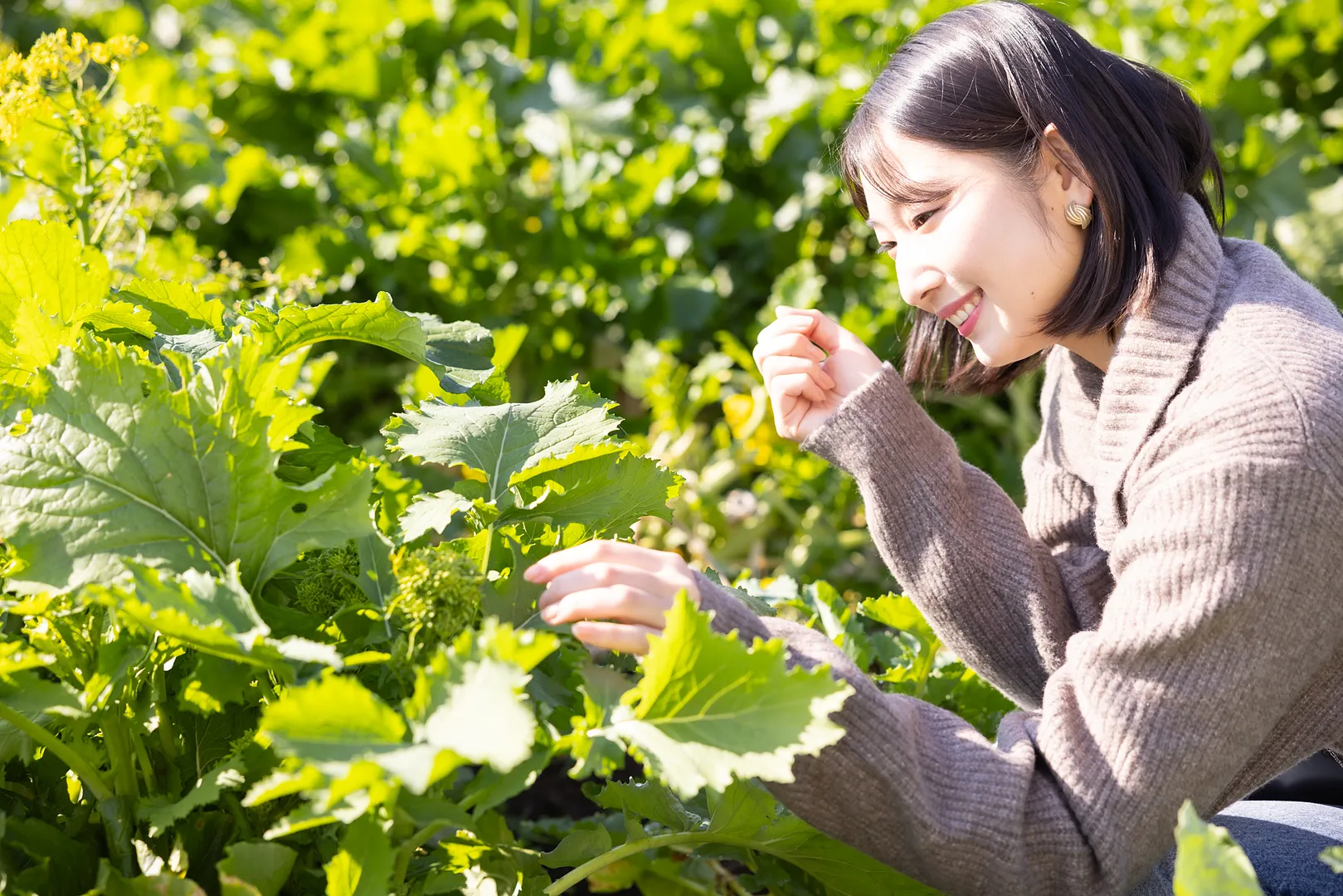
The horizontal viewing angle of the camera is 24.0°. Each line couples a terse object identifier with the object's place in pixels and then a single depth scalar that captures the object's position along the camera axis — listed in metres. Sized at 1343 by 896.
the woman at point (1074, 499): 1.86
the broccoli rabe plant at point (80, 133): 2.04
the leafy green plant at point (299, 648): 1.71
